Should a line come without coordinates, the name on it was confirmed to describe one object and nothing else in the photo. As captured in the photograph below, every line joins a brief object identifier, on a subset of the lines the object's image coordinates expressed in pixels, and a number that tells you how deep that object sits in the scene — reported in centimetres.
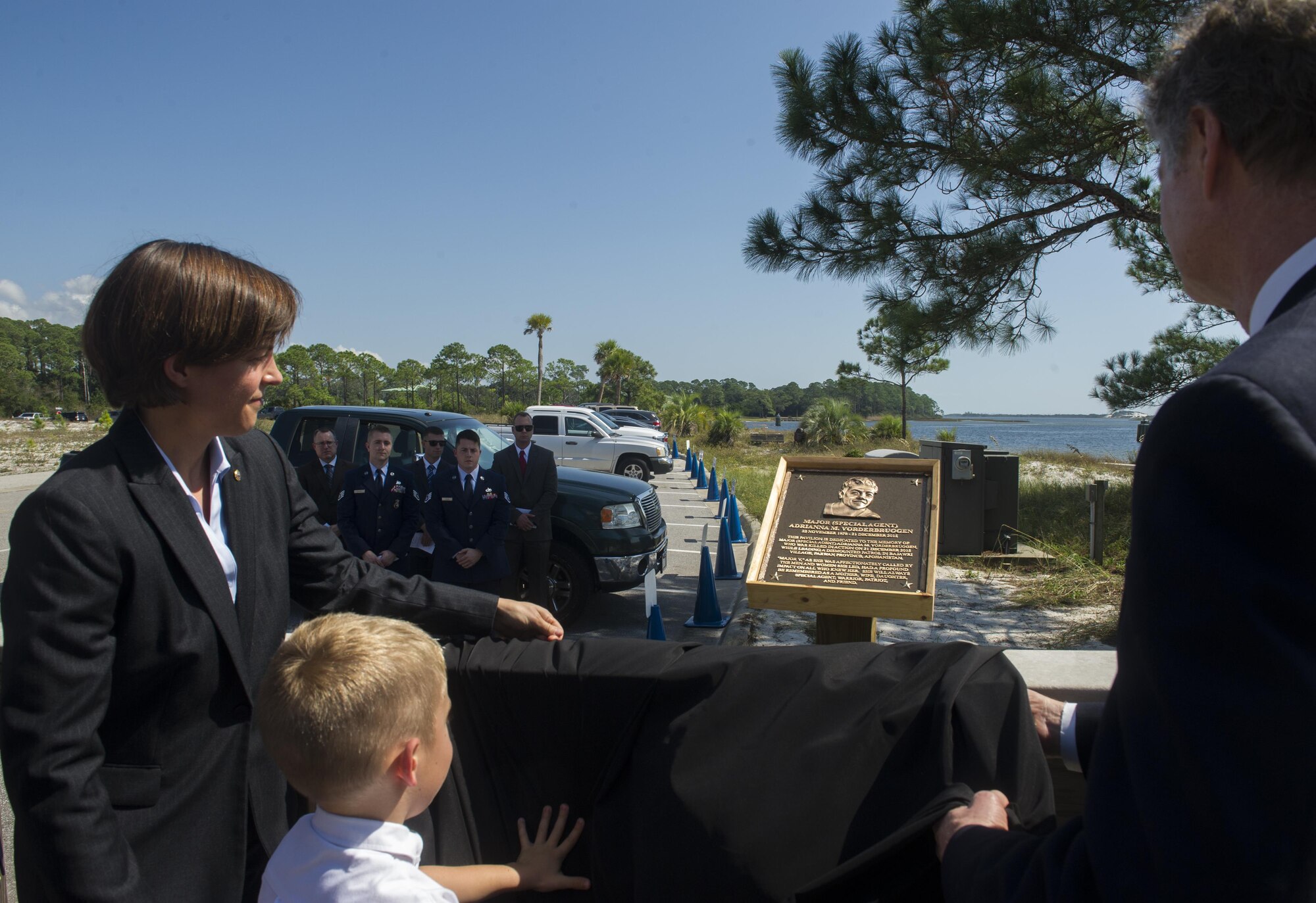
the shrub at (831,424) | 3191
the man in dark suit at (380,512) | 646
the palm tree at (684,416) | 3984
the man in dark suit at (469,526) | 621
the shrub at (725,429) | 3734
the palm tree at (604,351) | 7025
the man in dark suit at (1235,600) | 75
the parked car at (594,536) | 692
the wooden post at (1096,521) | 809
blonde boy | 142
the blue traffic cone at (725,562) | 930
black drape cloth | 166
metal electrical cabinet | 857
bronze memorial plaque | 322
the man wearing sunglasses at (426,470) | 663
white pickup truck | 1970
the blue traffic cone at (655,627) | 582
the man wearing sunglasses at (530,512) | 662
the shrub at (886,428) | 3375
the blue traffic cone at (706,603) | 713
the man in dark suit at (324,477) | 698
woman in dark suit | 133
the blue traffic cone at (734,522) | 1202
